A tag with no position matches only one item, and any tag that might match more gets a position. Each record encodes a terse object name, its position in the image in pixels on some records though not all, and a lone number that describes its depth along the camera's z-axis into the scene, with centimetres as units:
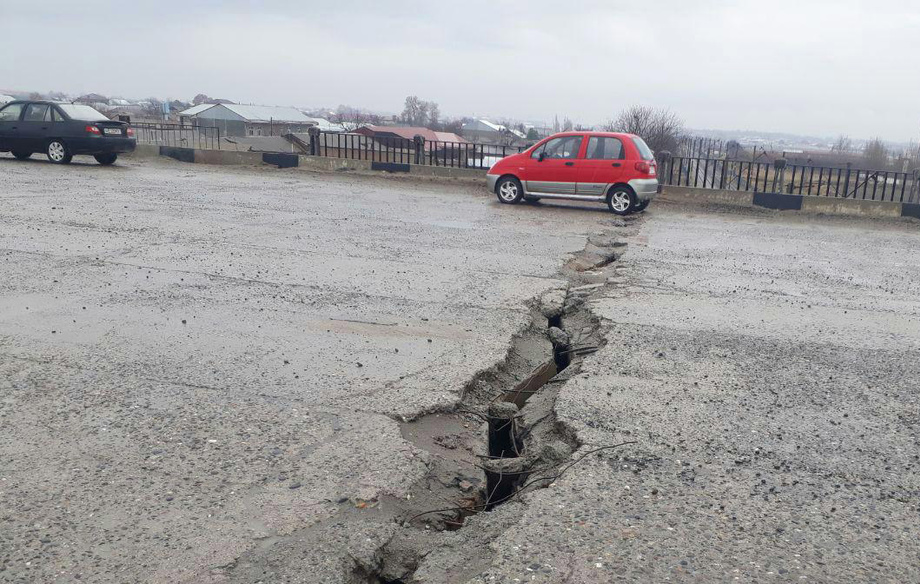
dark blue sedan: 1934
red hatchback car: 1484
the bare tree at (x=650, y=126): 5338
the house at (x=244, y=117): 6372
